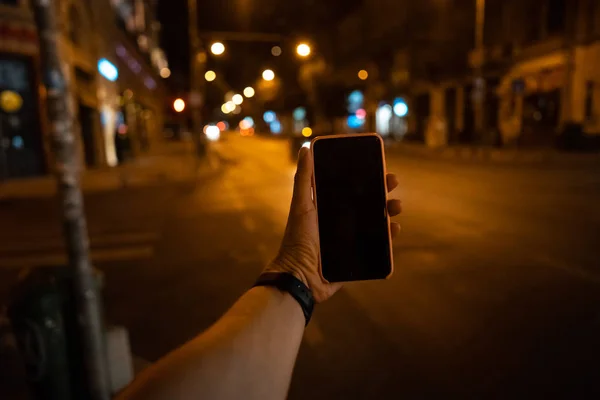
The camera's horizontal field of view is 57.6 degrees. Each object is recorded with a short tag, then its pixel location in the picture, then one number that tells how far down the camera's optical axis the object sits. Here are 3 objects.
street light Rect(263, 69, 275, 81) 29.74
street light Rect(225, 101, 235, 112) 79.09
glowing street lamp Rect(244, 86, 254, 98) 66.75
